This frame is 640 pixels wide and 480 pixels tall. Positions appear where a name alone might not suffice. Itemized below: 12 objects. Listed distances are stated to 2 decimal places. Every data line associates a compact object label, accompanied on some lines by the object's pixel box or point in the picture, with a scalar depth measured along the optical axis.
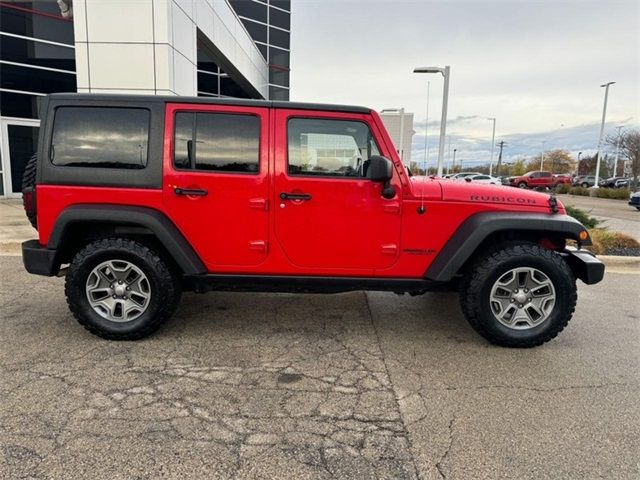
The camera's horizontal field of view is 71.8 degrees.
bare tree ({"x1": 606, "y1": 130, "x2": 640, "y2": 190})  33.62
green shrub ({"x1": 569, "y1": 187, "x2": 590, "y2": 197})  30.34
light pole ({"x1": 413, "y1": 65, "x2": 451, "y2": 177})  15.23
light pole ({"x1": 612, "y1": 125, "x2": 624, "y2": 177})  35.16
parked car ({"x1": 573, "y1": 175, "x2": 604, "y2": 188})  43.82
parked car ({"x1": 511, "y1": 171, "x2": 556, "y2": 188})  39.22
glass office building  8.54
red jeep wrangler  3.56
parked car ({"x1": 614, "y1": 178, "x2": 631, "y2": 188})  37.69
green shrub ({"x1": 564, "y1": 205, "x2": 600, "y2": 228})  8.66
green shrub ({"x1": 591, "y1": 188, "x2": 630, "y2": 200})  26.86
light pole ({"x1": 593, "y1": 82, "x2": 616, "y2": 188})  32.72
